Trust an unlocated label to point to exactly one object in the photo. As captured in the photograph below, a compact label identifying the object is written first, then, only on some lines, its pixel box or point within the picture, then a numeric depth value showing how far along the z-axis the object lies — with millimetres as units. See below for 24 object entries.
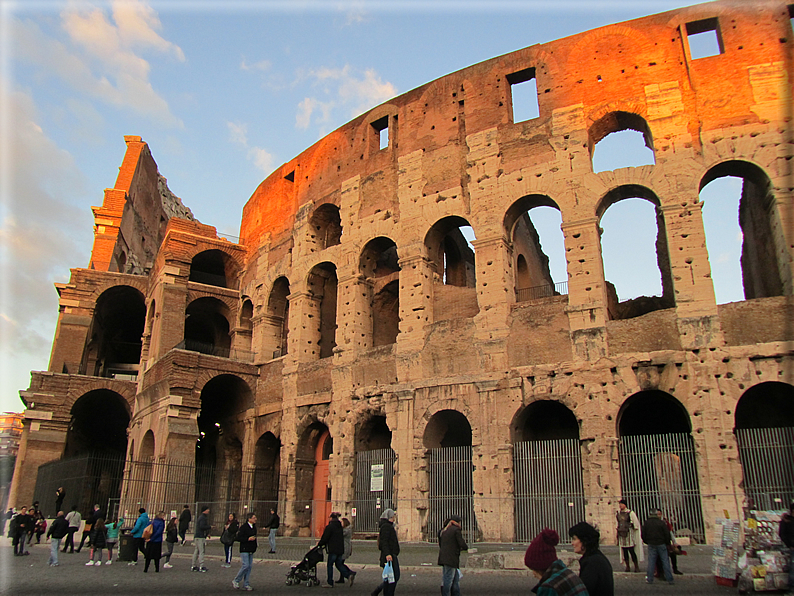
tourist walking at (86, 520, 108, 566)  11359
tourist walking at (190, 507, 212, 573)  10547
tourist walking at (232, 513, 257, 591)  8312
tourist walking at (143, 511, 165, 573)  10180
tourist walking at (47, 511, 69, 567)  10781
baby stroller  8812
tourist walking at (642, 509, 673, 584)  8312
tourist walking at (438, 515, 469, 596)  6820
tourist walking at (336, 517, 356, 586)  8773
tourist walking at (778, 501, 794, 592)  7234
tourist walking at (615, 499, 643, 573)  9305
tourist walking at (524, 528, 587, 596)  3635
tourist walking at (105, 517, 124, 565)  11743
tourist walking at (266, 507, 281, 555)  13289
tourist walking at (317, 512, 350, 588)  8438
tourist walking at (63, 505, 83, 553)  14041
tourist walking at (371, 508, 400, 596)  6997
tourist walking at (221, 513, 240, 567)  11266
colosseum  12812
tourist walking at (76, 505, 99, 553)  13336
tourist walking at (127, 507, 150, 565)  11484
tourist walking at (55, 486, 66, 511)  16578
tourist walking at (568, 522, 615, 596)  3748
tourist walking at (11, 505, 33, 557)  13055
